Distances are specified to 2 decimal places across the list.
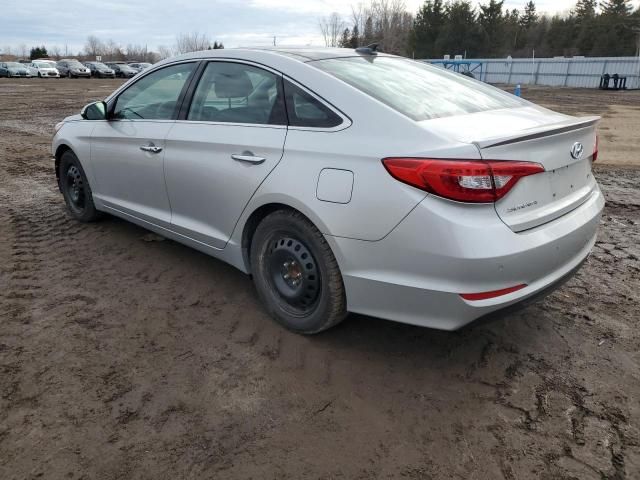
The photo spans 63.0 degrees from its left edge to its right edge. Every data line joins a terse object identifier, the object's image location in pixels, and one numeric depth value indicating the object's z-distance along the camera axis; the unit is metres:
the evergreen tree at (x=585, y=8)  69.50
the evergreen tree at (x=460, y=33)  59.81
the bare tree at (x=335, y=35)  77.42
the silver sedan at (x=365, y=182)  2.36
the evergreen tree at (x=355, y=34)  76.36
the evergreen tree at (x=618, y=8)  60.90
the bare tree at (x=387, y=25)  72.69
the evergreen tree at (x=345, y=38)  78.50
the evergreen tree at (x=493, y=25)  62.19
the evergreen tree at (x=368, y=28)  75.82
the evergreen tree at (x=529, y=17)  76.32
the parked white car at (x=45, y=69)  43.75
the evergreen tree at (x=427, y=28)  63.91
